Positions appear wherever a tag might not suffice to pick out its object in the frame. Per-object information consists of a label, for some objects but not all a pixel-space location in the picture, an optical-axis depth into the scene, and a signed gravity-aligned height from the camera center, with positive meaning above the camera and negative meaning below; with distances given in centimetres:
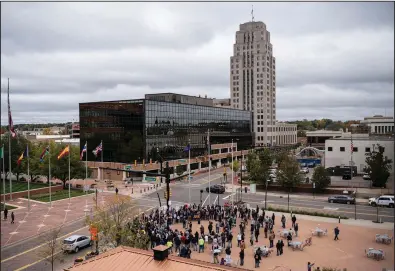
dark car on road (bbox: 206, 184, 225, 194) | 5644 -852
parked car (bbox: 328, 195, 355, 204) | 4606 -839
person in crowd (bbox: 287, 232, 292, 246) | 2833 -822
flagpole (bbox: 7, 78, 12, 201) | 3453 +216
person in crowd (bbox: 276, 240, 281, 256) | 2600 -820
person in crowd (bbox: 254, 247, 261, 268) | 2359 -819
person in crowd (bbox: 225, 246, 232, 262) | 2316 -794
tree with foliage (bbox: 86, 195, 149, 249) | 2447 -673
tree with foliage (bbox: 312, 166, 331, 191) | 5200 -629
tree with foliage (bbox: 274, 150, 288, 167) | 6594 -426
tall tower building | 13325 +2165
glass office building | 7356 +173
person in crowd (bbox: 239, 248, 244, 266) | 2398 -822
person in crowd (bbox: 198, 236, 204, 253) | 2686 -822
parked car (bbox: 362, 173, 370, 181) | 6250 -753
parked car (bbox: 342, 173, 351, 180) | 6267 -738
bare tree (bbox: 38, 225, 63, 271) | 2330 -863
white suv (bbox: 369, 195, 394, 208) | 4368 -825
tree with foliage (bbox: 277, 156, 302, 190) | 5244 -587
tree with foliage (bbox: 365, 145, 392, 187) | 5425 -539
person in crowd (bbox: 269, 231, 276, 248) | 2753 -815
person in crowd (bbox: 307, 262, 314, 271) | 2133 -795
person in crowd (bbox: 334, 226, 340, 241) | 2919 -811
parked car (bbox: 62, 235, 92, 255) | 2767 -850
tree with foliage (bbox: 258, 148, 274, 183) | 5638 -473
